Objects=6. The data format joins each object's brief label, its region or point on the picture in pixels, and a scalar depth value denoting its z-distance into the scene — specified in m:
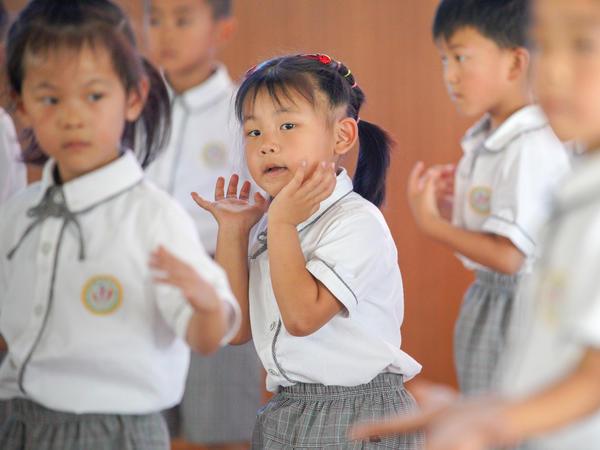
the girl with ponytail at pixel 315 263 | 4.30
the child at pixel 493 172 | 4.69
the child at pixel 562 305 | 3.70
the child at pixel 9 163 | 4.55
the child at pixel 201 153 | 4.97
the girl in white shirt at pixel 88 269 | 4.12
